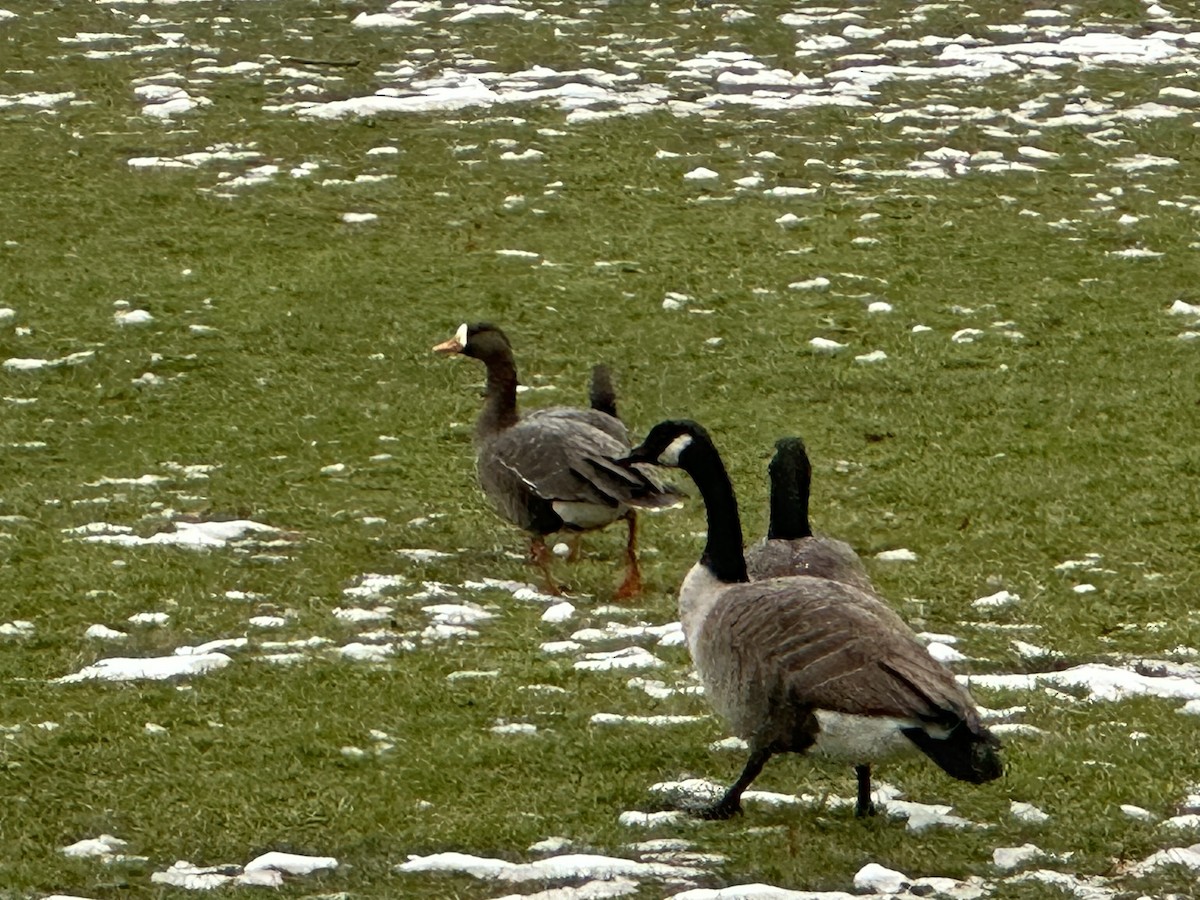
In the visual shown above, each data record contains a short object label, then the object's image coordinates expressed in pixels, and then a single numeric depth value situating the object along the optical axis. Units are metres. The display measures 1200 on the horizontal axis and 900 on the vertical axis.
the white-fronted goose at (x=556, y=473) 21.36
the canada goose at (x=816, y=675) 13.45
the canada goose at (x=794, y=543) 17.81
